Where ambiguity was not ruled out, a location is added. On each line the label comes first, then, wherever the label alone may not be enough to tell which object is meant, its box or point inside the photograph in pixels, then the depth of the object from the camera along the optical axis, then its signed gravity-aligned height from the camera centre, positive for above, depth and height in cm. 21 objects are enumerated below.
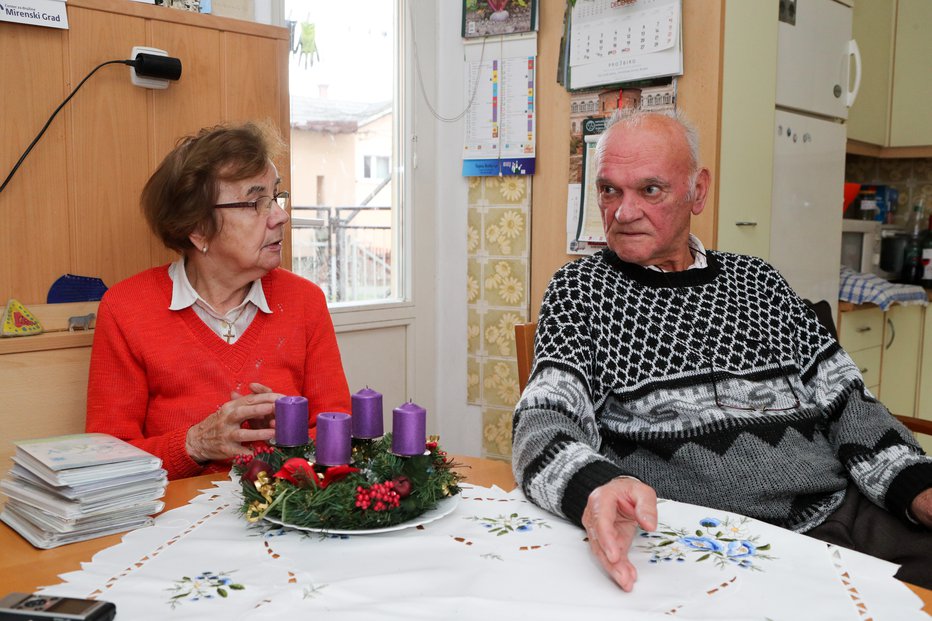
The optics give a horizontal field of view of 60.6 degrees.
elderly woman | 148 -19
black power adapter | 171 +33
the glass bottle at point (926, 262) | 354 -16
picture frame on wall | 277 +73
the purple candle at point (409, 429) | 100 -26
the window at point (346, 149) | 269 +26
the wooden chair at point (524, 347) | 161 -25
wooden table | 85 -39
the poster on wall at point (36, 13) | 154 +40
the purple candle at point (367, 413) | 106 -26
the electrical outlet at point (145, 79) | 173 +31
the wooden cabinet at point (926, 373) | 350 -64
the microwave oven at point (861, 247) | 344 -9
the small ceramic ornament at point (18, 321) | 153 -20
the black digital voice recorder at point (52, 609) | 73 -36
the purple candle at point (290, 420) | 104 -26
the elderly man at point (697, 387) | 129 -28
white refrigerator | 264 +29
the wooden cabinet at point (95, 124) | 160 +20
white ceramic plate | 96 -37
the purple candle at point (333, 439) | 100 -27
